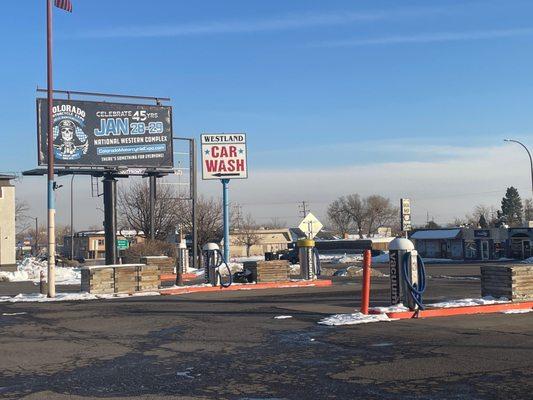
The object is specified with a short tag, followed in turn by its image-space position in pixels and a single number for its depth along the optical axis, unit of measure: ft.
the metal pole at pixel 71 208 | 224.74
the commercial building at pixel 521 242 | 211.00
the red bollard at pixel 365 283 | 43.42
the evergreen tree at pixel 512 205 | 452.35
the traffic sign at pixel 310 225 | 75.87
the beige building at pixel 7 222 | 187.93
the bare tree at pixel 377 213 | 465.88
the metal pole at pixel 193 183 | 118.21
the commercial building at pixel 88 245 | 393.50
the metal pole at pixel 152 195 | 113.68
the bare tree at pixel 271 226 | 560.20
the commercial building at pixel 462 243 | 222.69
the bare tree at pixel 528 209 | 464.12
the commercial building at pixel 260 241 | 370.12
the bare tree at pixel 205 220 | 190.70
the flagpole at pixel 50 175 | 66.33
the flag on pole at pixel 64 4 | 70.71
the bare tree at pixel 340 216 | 478.18
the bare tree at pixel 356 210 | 468.75
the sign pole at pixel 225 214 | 90.17
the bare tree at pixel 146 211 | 180.86
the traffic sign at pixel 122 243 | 129.49
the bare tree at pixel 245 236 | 363.29
